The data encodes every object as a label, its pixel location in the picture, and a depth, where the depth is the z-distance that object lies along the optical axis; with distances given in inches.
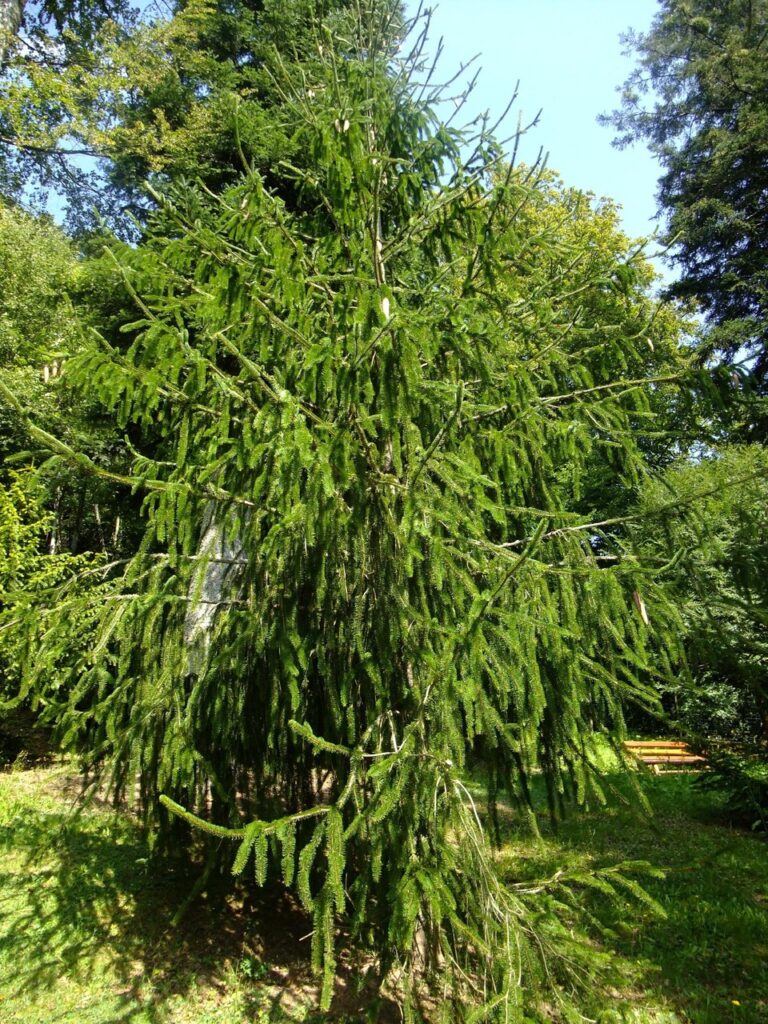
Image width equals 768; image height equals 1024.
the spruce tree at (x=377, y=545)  111.9
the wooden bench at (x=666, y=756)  403.9
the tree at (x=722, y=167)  569.6
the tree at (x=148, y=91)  440.1
